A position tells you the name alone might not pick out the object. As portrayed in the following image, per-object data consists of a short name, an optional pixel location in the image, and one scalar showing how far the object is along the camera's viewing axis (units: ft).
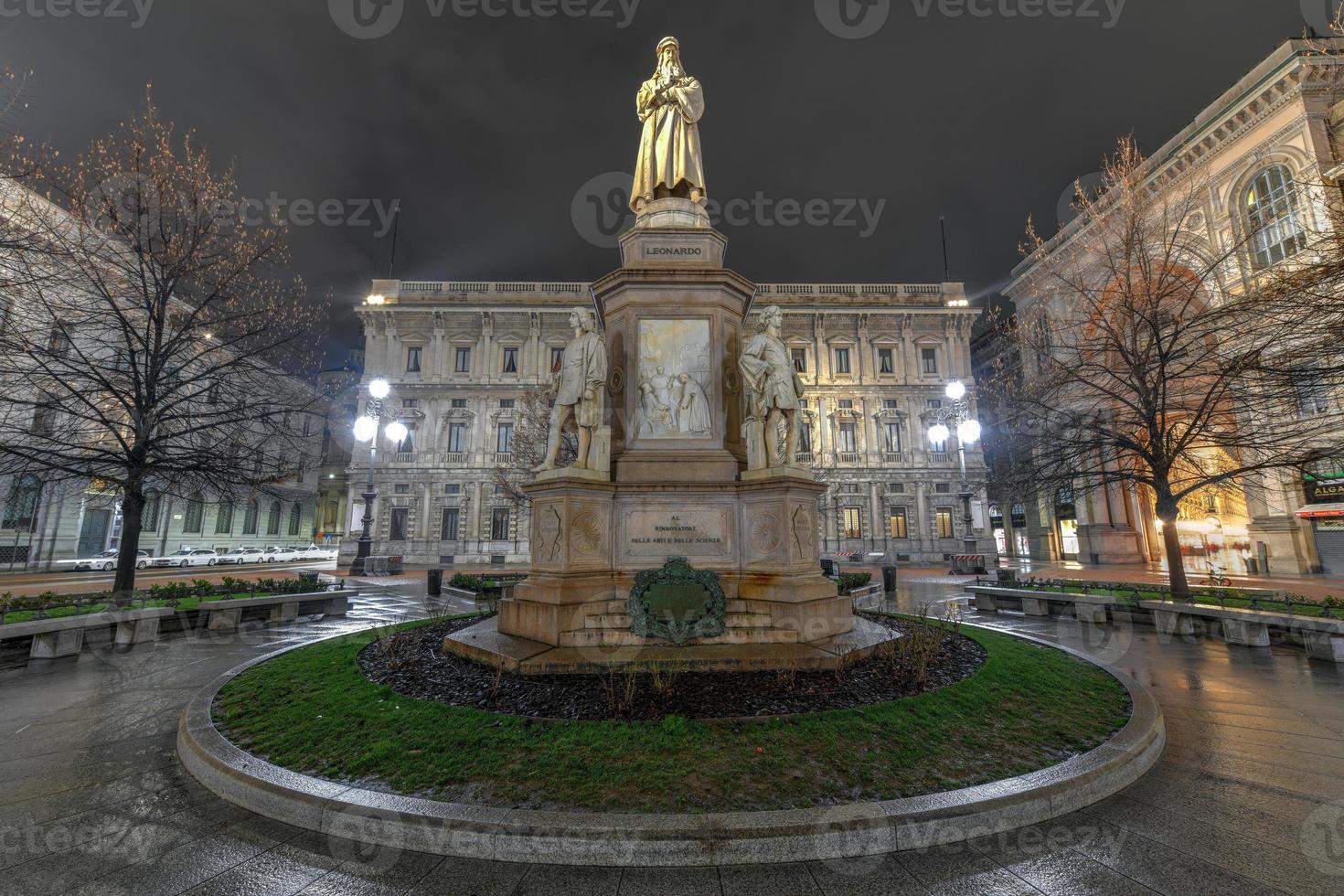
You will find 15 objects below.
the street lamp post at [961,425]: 81.30
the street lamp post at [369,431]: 82.02
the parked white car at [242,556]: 120.37
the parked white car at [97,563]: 90.63
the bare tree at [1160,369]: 32.86
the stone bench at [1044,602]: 40.11
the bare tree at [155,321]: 36.83
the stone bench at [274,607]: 37.22
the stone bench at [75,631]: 27.30
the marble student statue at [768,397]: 26.65
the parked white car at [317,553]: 156.15
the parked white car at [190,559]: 107.04
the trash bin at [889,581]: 62.60
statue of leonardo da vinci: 34.01
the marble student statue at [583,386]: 26.71
